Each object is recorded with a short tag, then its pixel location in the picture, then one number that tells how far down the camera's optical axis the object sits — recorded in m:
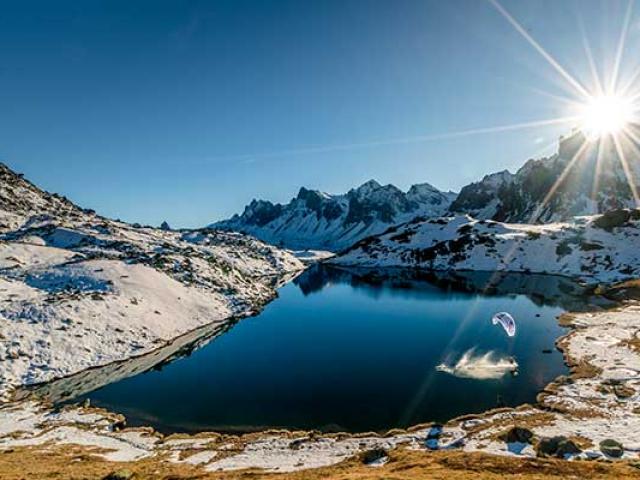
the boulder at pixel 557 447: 29.42
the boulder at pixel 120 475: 25.47
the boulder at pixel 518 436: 32.66
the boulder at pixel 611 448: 29.16
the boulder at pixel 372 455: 31.31
